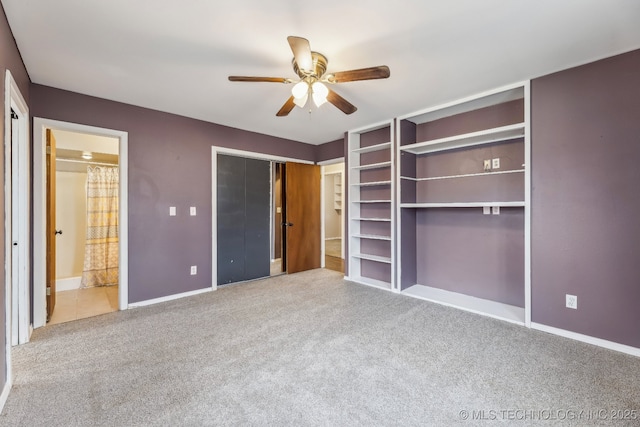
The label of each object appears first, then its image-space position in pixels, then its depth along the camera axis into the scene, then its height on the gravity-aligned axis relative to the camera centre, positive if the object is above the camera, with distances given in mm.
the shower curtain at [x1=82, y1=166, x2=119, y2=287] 4074 -238
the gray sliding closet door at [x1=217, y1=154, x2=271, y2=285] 4102 -83
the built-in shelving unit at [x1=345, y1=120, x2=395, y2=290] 4109 +109
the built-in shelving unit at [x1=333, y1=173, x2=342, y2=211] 8695 +693
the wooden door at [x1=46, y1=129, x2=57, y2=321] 2838 -86
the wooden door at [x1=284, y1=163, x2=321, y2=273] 4836 -64
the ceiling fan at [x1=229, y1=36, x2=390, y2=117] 1808 +1009
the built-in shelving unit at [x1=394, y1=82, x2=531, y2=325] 2994 +95
